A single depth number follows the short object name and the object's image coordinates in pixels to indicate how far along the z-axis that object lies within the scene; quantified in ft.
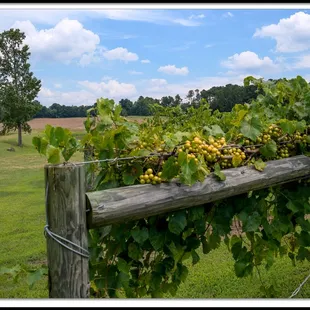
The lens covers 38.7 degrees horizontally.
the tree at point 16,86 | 117.60
